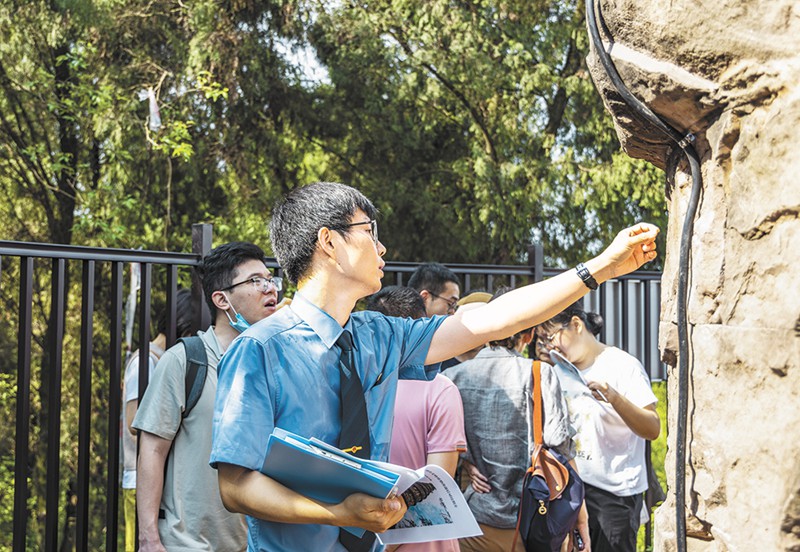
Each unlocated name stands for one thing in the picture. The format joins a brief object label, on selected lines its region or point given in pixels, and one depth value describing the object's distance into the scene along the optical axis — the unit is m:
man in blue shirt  2.03
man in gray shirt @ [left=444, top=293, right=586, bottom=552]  3.65
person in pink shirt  3.32
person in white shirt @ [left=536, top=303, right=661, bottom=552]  4.17
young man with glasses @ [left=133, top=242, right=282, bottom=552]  3.29
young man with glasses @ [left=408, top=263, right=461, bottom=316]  4.49
